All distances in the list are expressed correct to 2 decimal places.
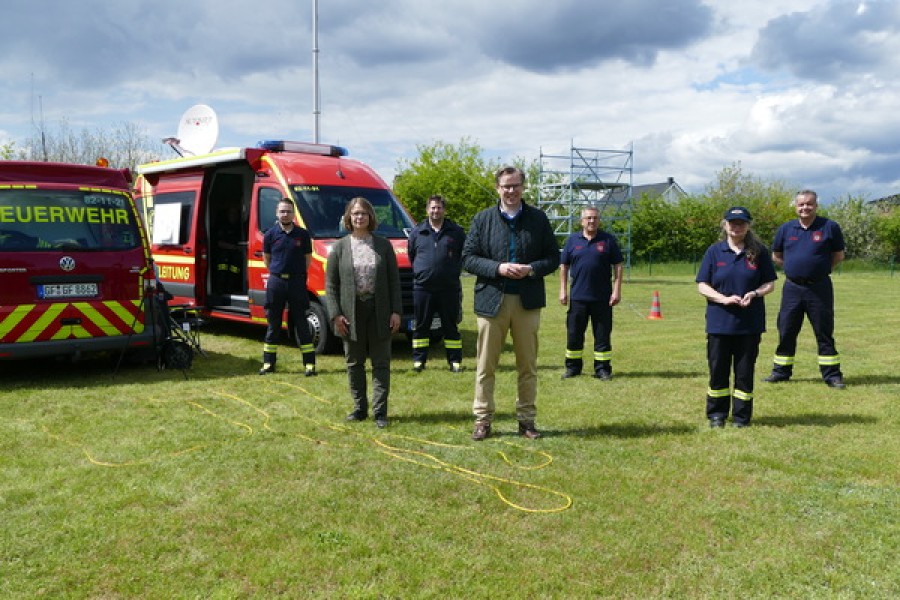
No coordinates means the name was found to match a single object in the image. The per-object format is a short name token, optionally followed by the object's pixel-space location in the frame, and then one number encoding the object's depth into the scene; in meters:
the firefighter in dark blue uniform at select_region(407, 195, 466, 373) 8.27
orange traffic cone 14.68
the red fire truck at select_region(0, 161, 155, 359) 7.38
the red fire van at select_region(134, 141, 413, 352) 9.52
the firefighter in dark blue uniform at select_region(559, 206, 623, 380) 8.02
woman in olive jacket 5.96
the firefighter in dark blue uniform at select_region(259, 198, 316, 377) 8.11
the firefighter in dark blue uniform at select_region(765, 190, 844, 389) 7.53
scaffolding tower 27.50
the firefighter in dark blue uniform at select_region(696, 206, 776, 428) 5.88
